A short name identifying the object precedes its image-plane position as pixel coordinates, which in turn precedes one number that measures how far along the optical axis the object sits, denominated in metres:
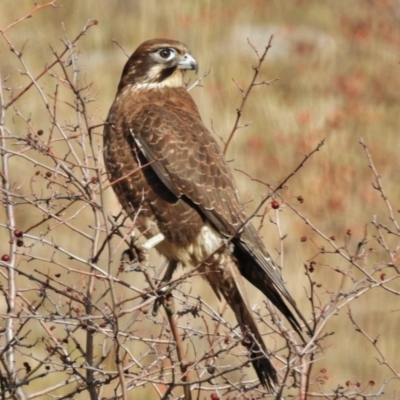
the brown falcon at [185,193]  8.72
